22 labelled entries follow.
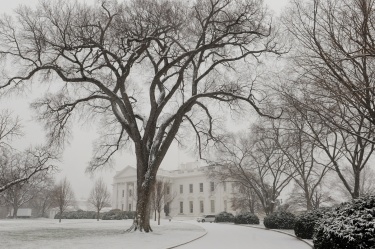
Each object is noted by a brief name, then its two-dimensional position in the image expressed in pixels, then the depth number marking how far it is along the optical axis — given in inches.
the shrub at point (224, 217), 1555.1
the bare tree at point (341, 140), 492.3
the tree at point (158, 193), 1369.8
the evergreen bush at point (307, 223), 577.6
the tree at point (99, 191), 1934.8
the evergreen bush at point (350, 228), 274.8
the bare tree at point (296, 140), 780.3
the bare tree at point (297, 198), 2133.4
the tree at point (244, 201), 1831.4
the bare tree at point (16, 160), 1173.1
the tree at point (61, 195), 1625.2
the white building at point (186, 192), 2709.2
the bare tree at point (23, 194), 2167.1
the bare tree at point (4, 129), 1100.3
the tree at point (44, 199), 2571.1
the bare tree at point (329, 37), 351.3
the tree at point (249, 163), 1254.3
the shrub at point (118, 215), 1984.5
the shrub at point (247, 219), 1300.4
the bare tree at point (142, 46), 678.5
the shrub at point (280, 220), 917.8
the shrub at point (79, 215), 2268.7
